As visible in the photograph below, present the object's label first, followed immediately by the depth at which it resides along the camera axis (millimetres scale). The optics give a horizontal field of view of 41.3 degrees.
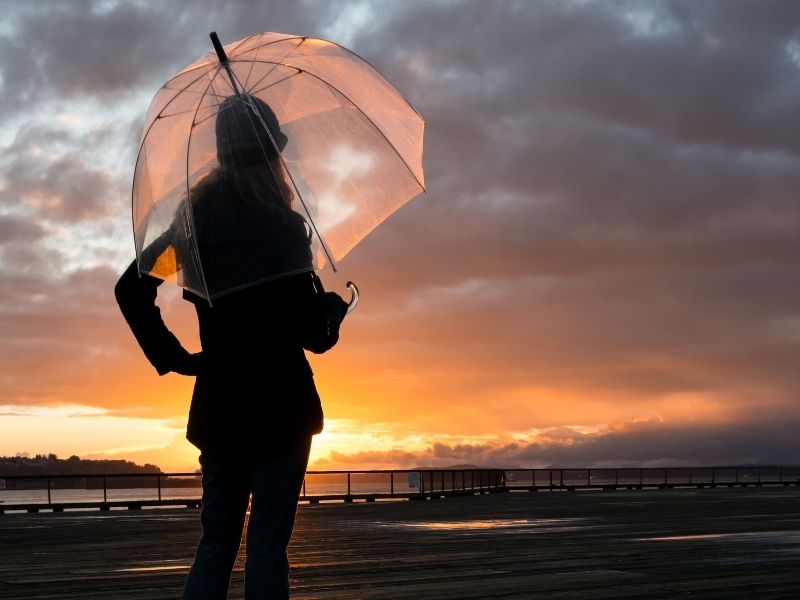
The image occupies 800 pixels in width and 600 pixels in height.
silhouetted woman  3969
